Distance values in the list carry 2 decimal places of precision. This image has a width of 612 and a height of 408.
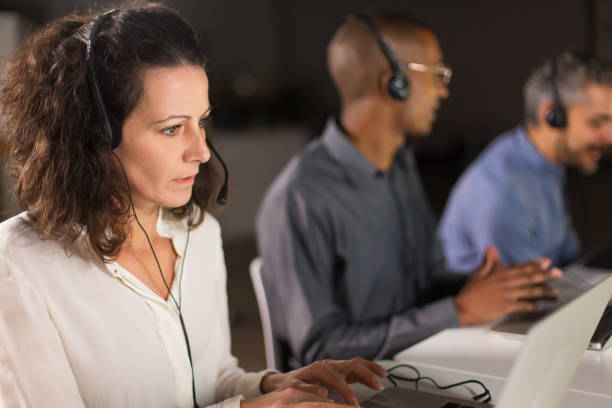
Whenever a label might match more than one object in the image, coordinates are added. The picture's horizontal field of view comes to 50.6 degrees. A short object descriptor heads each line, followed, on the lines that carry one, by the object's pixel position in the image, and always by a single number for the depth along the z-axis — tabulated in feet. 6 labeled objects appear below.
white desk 3.78
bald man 5.26
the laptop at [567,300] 4.50
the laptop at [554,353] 2.19
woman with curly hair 3.41
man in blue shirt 7.47
